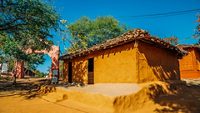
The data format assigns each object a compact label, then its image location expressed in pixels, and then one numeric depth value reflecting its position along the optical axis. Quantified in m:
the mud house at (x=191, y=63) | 14.52
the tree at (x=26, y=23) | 9.65
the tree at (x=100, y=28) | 20.71
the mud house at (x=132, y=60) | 8.26
